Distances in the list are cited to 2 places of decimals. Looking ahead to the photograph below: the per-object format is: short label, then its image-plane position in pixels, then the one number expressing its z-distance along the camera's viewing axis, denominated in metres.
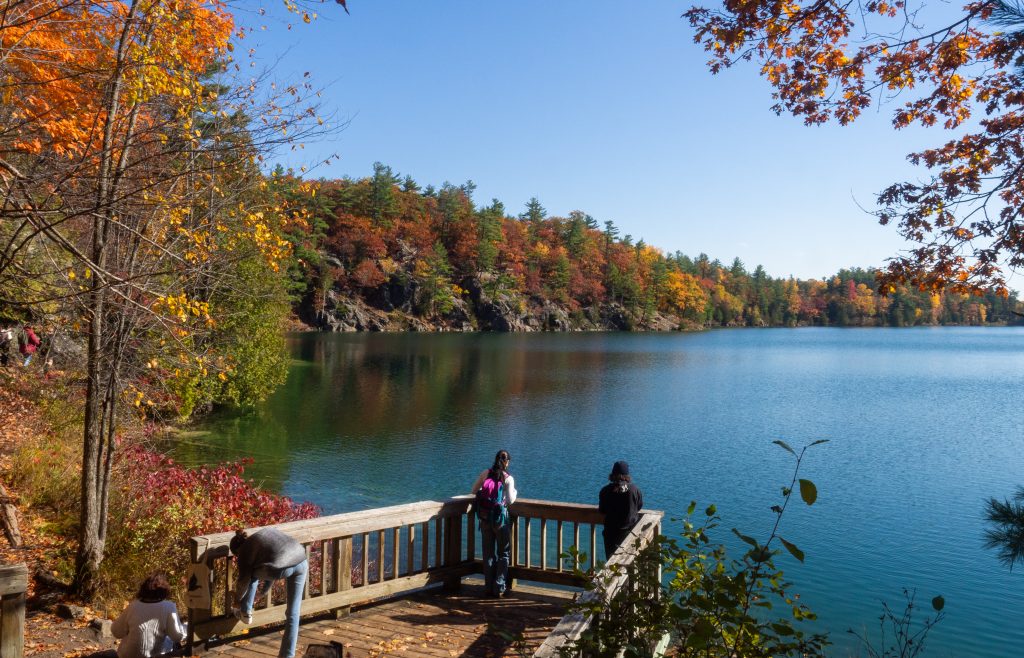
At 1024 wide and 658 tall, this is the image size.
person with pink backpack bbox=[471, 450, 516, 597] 7.06
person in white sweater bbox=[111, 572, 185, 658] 5.12
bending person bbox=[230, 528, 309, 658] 5.41
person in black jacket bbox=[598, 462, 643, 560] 7.09
